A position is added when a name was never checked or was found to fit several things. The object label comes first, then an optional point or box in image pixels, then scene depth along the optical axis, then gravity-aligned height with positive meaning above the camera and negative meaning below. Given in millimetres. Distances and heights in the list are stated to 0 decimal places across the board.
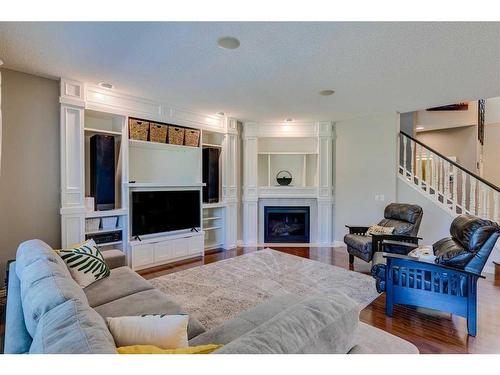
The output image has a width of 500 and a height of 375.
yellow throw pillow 935 -610
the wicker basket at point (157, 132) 4091 +805
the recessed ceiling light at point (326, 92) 3605 +1280
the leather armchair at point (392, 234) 3648 -738
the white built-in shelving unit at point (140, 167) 3297 +248
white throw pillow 1088 -633
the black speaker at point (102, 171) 3613 +164
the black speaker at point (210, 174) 4934 +175
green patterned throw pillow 2166 -700
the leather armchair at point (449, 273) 2289 -853
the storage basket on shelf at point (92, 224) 3561 -581
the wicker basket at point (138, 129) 3883 +808
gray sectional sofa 847 -524
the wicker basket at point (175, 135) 4309 +802
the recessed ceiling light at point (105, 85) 3371 +1290
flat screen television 3949 -456
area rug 2746 -1283
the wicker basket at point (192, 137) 4510 +798
